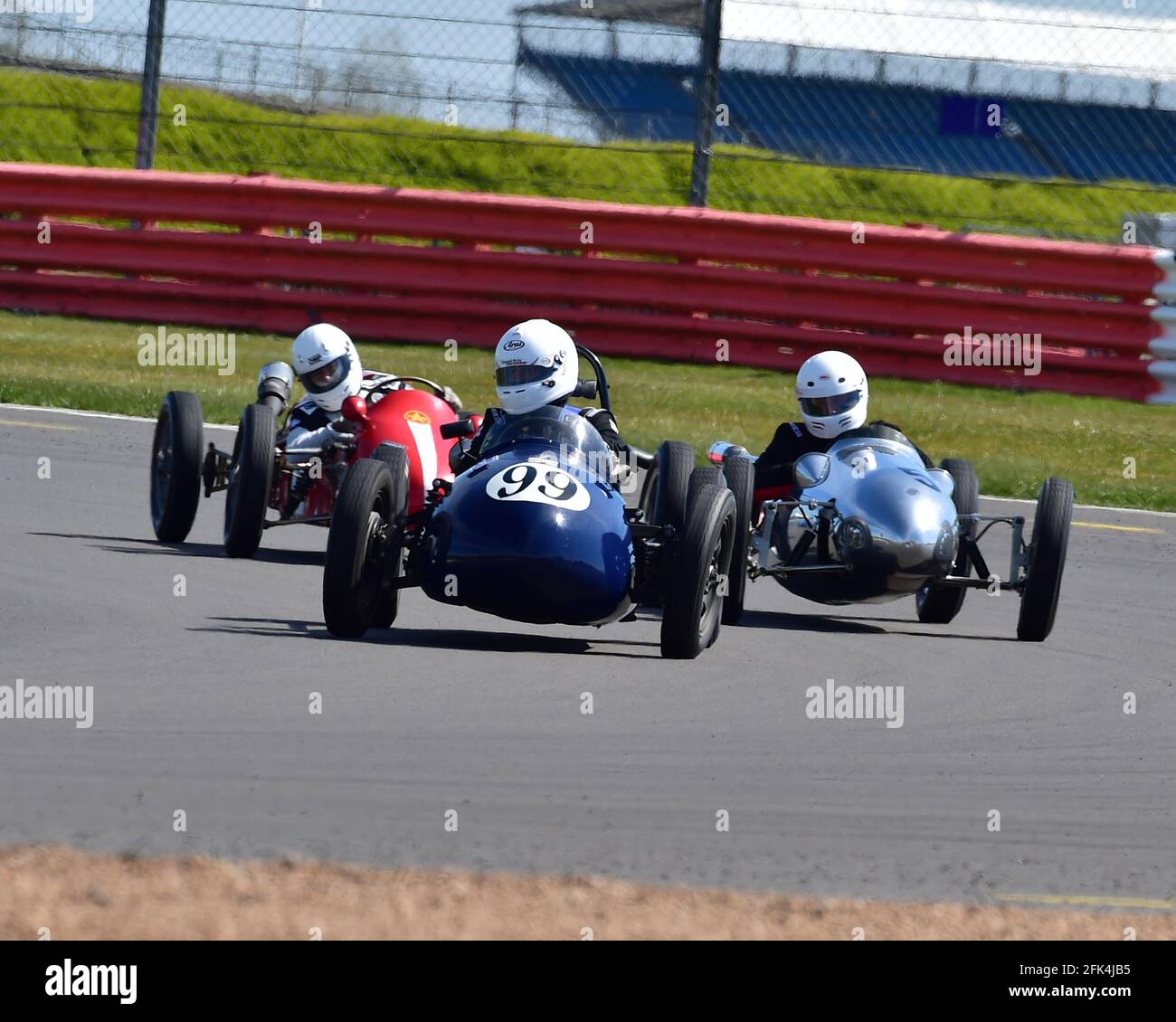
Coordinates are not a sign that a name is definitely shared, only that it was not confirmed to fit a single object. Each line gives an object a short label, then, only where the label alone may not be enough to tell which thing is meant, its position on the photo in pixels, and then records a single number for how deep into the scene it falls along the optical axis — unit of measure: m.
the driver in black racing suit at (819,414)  19.48
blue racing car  15.47
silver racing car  17.80
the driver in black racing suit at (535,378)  17.14
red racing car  19.73
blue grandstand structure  32.19
